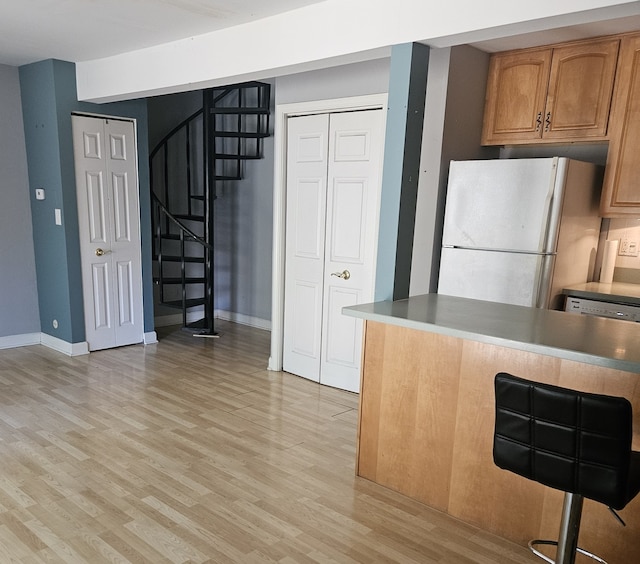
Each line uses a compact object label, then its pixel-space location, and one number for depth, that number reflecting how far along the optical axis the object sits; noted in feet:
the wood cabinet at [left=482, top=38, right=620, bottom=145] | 10.48
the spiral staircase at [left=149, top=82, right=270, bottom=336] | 17.26
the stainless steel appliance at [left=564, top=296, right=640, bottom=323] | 9.86
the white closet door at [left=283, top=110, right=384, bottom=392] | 12.24
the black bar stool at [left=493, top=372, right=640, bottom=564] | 4.89
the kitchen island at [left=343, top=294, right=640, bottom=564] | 6.44
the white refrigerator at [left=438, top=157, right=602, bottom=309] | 10.02
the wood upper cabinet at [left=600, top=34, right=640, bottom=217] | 10.11
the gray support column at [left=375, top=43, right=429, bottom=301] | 8.37
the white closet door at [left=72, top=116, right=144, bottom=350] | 15.10
